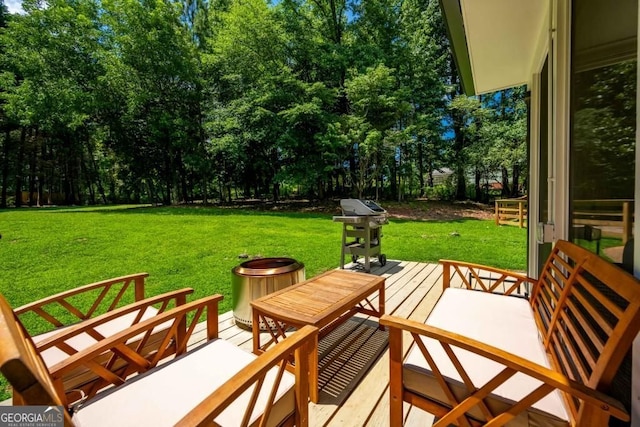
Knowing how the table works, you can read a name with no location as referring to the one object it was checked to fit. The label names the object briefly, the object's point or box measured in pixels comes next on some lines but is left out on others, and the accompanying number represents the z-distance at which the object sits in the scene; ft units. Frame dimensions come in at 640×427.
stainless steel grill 13.14
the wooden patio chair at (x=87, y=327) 4.31
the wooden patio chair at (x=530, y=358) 2.91
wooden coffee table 5.56
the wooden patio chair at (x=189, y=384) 3.20
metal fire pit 7.73
